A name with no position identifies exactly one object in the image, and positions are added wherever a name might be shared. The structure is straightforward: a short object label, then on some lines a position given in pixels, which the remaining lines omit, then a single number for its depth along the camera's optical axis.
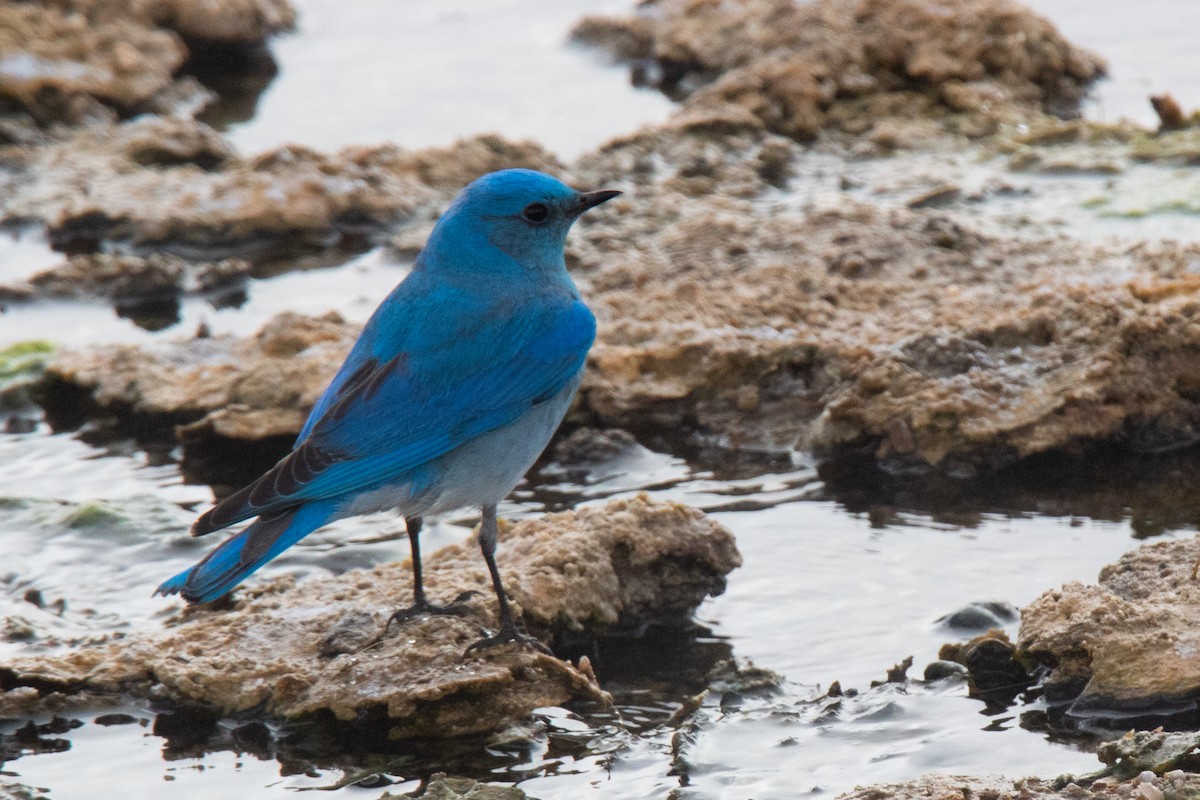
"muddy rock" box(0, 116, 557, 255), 15.72
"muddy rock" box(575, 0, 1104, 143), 17.08
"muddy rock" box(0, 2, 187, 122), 18.50
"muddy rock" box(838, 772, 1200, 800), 6.51
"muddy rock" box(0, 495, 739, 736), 8.23
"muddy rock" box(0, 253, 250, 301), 14.74
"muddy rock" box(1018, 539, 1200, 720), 7.75
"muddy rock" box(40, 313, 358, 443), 11.88
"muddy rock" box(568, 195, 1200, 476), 10.87
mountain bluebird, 8.41
